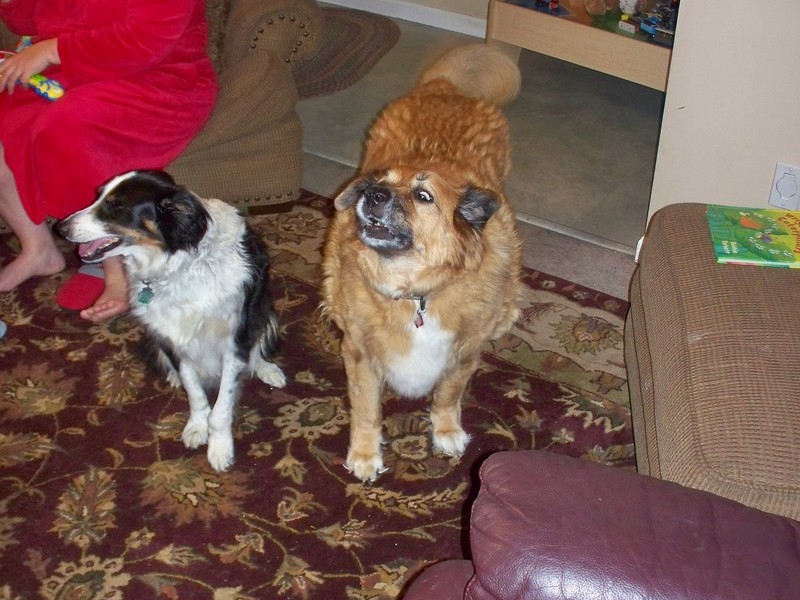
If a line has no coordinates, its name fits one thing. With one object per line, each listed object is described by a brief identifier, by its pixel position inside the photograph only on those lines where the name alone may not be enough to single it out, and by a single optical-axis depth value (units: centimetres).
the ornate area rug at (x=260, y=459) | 183
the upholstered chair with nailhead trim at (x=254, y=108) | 263
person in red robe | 230
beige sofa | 133
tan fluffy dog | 169
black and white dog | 185
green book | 173
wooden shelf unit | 299
